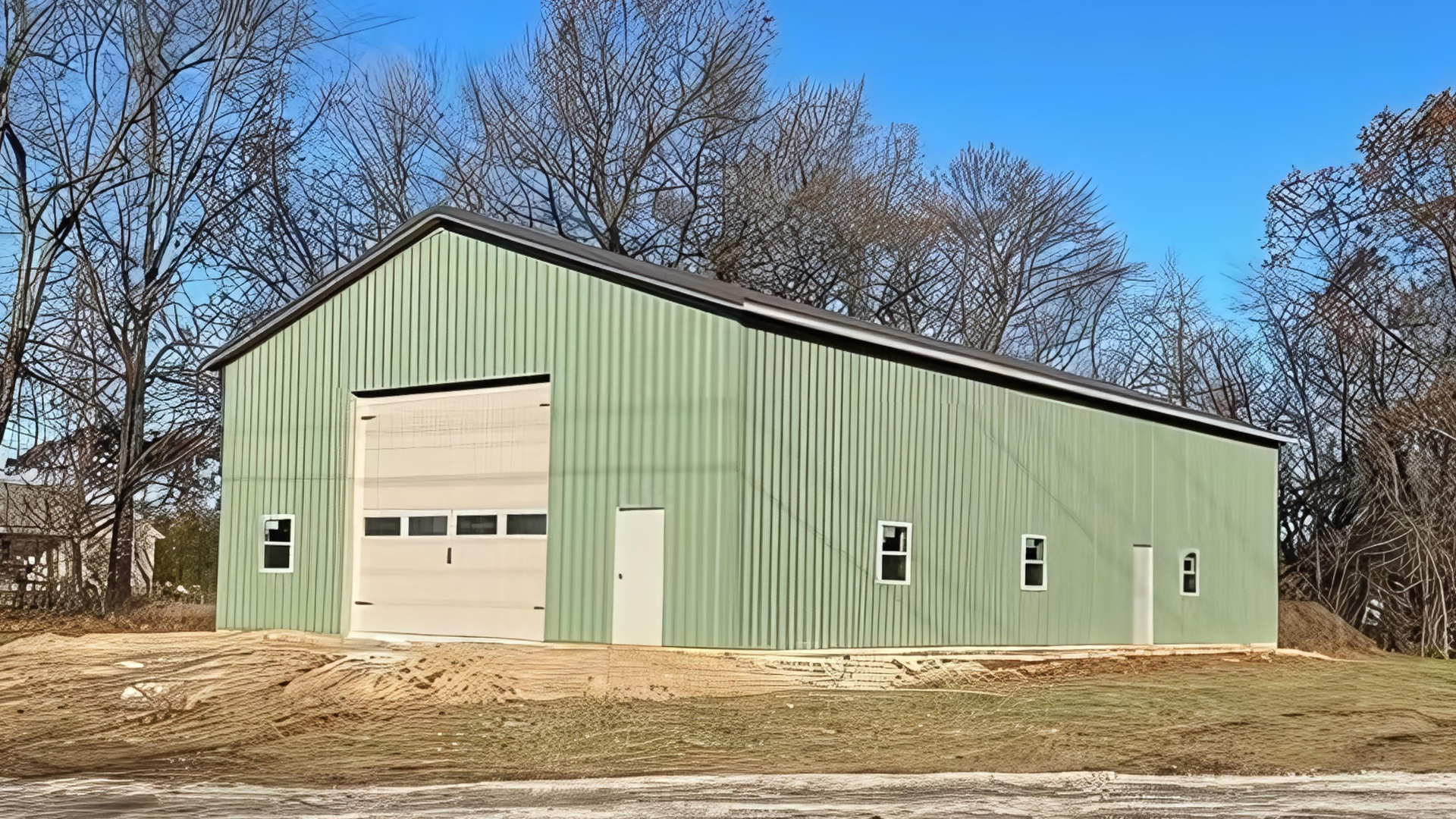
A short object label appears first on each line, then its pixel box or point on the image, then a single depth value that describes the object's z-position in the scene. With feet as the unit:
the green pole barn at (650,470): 60.59
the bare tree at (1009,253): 146.92
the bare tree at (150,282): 107.76
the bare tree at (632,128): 125.80
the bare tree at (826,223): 128.98
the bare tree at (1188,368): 144.66
